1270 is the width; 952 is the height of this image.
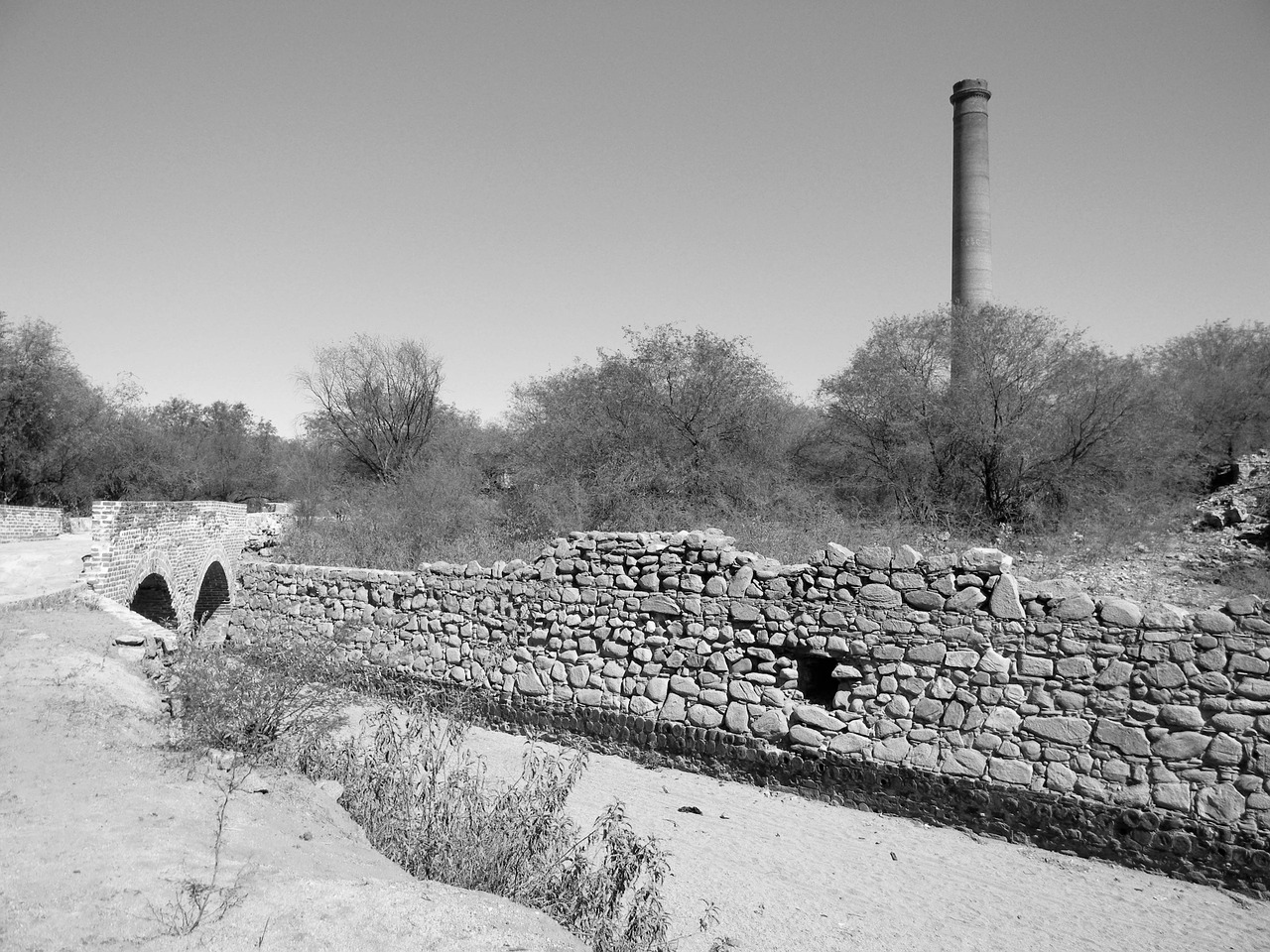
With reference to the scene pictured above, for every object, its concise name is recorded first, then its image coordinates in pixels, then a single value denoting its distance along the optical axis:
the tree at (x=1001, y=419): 16.25
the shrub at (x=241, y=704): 6.38
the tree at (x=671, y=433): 17.42
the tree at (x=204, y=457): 33.81
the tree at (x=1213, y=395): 17.45
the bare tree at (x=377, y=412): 31.58
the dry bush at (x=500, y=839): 4.60
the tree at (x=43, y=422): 26.03
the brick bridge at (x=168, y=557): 10.86
